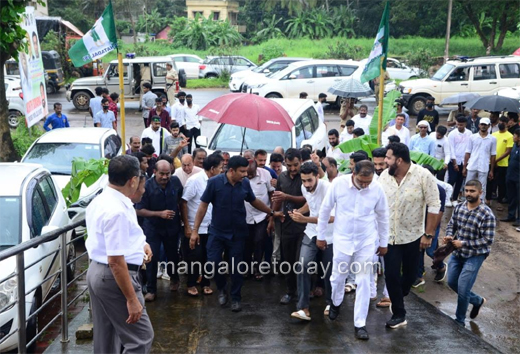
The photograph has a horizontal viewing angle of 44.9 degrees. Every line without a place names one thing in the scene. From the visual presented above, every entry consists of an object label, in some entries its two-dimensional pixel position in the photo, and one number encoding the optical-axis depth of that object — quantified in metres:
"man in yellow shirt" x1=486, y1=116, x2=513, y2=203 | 12.00
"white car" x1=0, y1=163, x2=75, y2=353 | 5.75
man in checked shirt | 6.72
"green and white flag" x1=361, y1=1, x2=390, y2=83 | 9.29
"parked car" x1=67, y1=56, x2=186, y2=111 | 23.39
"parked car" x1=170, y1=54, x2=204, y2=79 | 33.78
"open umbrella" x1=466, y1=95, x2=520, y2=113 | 12.45
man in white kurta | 6.12
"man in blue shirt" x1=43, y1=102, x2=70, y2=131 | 13.95
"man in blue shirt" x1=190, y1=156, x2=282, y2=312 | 6.79
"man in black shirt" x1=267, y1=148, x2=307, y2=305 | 7.09
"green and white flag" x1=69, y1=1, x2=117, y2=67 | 9.09
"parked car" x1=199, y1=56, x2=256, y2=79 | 32.66
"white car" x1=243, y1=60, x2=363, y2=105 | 23.69
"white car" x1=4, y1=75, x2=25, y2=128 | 19.75
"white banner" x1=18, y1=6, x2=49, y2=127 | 11.49
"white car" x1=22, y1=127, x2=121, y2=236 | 10.81
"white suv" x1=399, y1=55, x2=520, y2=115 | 22.44
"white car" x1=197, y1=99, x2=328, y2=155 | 11.30
